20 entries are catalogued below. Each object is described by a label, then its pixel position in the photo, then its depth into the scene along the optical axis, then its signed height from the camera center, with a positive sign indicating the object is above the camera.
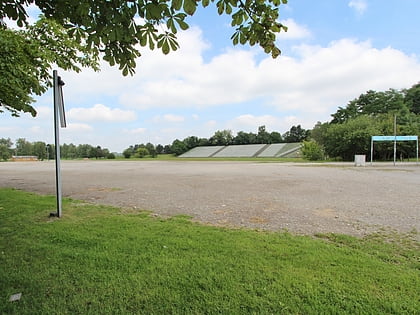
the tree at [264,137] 86.82 +5.25
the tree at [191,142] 90.46 +3.55
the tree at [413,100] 52.94 +11.59
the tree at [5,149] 71.06 +0.61
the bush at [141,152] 80.19 -0.26
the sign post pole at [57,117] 4.96 +0.71
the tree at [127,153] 78.83 -0.75
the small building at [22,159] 62.84 -2.08
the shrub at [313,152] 42.62 -0.07
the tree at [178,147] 86.06 +1.53
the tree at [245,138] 89.19 +4.96
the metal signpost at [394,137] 23.05 +1.39
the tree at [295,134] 83.31 +6.17
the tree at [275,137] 88.75 +5.33
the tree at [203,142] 91.75 +3.55
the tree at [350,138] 36.66 +2.23
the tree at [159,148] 93.90 +1.27
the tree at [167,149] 92.63 +0.89
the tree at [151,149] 83.70 +0.80
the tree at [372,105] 52.17 +10.65
